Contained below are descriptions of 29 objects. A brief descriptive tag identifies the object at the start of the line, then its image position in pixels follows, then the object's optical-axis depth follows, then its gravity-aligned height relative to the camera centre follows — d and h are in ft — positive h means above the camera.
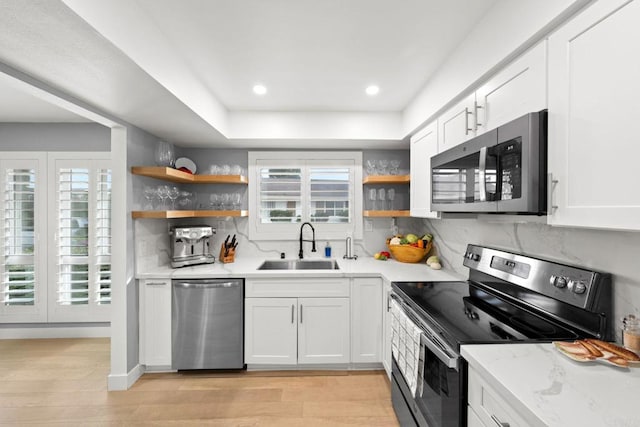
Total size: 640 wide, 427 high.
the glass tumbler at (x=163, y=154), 8.68 +1.57
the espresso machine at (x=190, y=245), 9.36 -1.08
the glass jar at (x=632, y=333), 3.51 -1.39
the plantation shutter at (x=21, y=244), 10.79 -1.21
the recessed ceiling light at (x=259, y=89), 7.96 +3.17
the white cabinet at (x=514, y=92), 3.92 +1.73
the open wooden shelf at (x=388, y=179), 9.80 +1.03
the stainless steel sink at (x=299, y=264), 10.59 -1.84
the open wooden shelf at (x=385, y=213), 9.66 -0.07
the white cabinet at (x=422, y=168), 7.54 +1.14
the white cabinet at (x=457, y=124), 5.65 +1.74
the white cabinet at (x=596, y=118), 2.85 +0.97
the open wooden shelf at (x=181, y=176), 8.30 +1.01
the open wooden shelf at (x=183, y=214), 8.29 -0.11
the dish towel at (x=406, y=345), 5.25 -2.52
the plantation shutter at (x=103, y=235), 10.89 -0.89
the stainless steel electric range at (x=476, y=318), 4.04 -1.68
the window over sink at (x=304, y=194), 11.00 +0.60
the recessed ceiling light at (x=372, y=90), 7.98 +3.18
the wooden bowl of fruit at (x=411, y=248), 9.61 -1.15
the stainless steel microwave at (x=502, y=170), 3.81 +0.61
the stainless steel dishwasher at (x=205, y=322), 8.53 -3.10
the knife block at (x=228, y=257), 10.21 -1.54
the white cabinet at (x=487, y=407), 3.06 -2.12
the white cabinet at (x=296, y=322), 8.64 -3.11
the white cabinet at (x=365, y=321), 8.65 -3.07
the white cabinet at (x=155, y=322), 8.55 -3.10
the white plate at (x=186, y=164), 10.63 +1.60
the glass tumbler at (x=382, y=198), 10.64 +0.46
